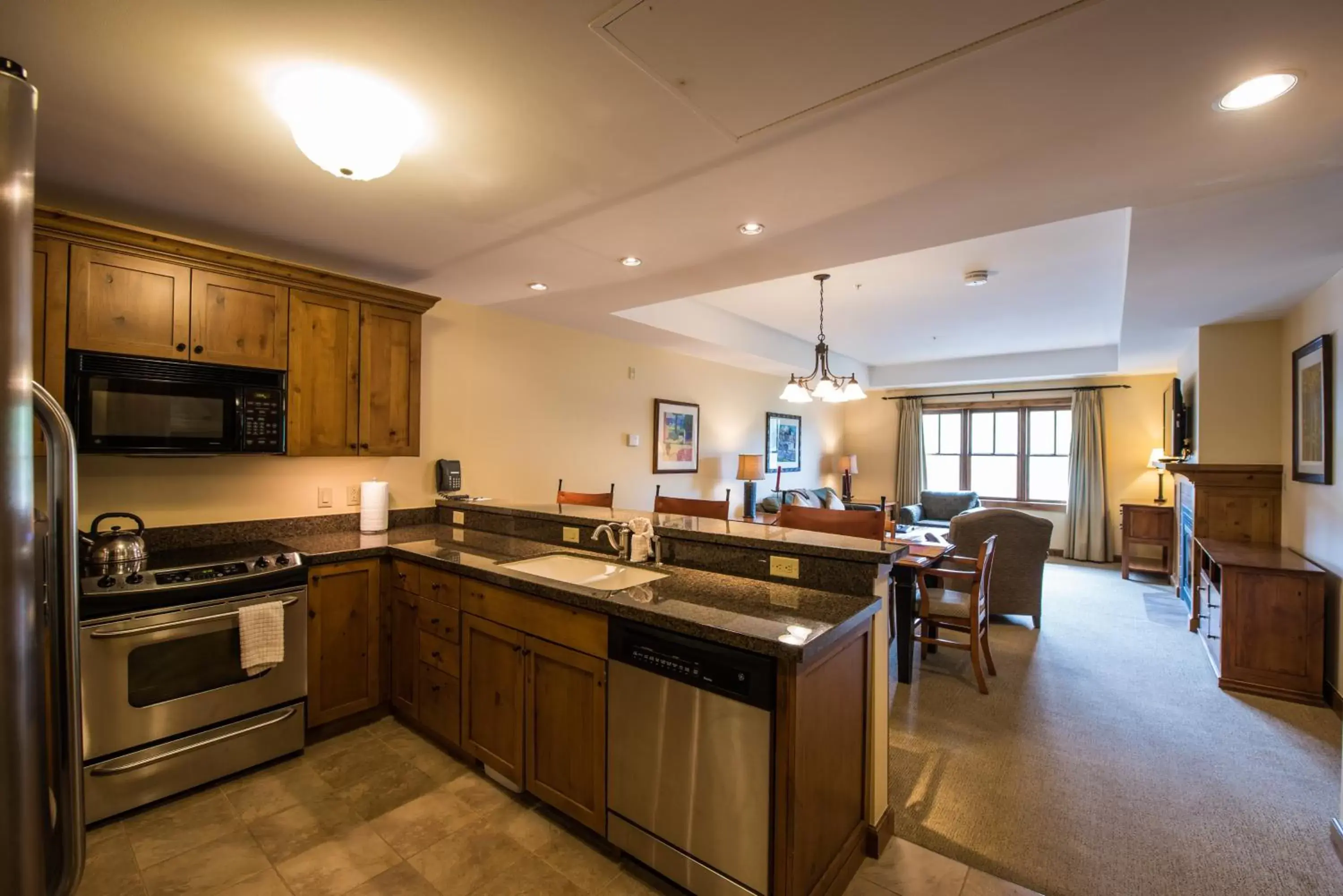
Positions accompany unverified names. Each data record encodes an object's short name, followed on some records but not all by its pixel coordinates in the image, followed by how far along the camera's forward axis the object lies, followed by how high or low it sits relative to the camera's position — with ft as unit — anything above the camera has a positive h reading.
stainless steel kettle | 7.62 -1.48
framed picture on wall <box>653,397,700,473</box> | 18.08 +0.29
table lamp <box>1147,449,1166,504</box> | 20.97 -0.57
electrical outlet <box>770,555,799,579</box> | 6.88 -1.46
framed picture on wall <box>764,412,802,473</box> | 23.90 +0.18
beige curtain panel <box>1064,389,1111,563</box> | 23.16 -1.48
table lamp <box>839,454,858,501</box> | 27.32 -0.98
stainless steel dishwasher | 5.11 -2.98
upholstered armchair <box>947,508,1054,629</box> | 13.64 -2.45
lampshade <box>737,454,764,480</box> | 21.21 -0.75
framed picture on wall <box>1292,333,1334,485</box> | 10.09 +0.76
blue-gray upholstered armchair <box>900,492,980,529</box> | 24.45 -2.59
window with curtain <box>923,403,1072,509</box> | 25.00 -0.12
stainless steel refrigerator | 2.09 -0.58
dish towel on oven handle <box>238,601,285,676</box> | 7.68 -2.62
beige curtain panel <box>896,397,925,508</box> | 27.53 -0.26
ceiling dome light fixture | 5.14 +3.09
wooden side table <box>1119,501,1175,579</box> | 20.01 -2.77
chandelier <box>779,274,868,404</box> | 16.33 +1.68
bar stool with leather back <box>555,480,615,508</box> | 12.87 -1.20
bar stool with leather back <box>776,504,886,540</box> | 8.68 -1.14
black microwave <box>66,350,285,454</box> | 7.49 +0.49
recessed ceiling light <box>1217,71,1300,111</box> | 4.74 +3.06
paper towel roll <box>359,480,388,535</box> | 10.78 -1.20
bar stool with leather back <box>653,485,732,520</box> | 10.82 -1.18
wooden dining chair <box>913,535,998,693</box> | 10.73 -3.16
